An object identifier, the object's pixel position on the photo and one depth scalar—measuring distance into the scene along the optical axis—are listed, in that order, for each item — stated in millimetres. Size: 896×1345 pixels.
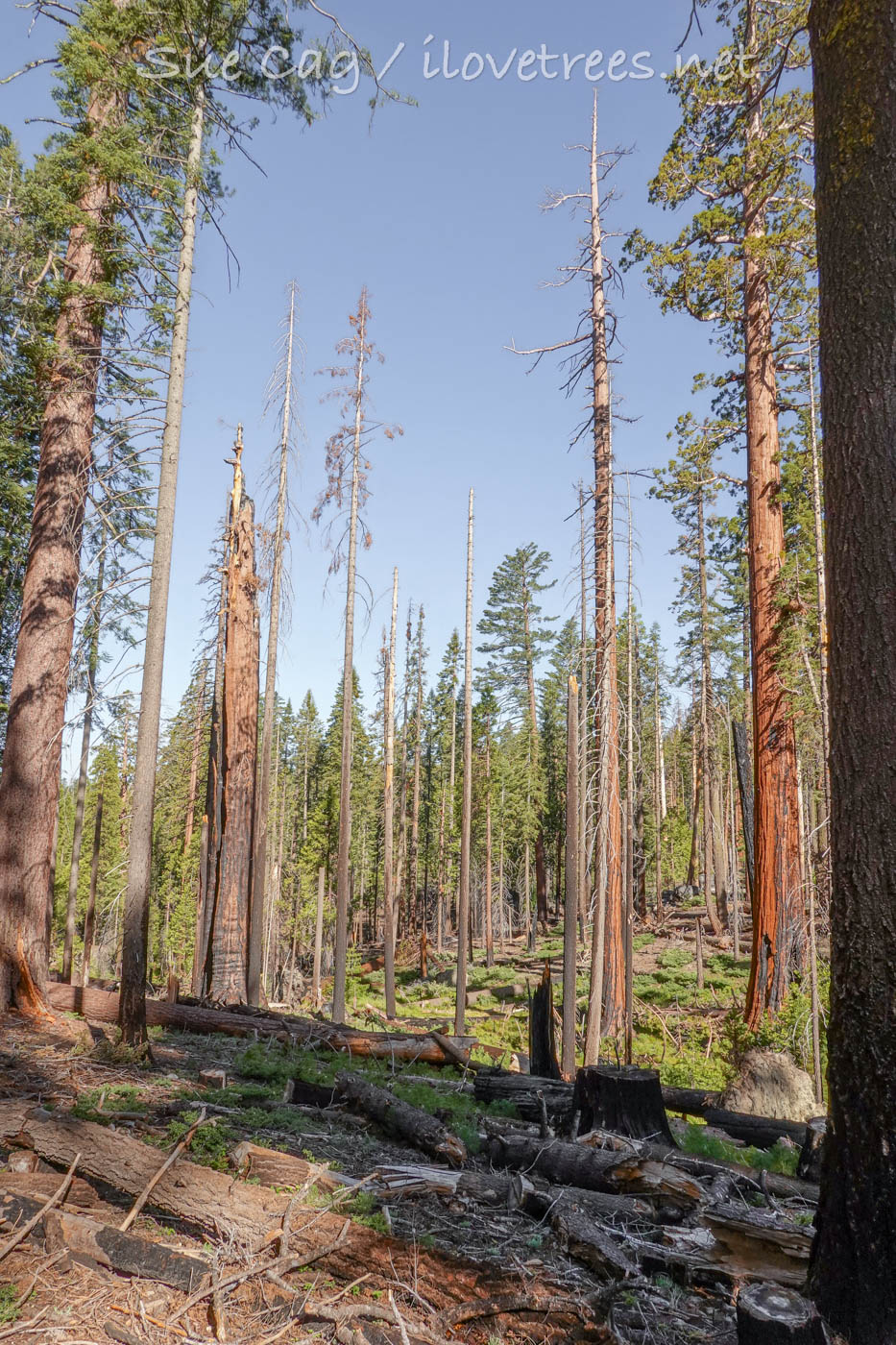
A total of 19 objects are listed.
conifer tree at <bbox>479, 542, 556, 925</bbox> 39812
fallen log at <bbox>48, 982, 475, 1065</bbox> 9430
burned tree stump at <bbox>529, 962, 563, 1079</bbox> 9289
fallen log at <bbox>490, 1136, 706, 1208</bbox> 4609
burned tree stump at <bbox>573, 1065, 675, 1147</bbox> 5758
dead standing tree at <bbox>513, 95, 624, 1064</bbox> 12914
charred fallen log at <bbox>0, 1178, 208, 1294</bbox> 3416
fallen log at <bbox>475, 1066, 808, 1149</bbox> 7242
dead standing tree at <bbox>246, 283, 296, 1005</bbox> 17047
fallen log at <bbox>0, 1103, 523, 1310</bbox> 3662
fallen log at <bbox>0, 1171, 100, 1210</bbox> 3783
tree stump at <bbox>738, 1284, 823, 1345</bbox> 2619
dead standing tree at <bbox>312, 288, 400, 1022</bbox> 18016
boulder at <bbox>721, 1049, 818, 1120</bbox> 9094
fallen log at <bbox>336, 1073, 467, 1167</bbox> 5434
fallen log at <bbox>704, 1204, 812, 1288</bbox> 3854
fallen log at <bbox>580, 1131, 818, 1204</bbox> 5090
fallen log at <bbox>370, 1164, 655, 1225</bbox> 4434
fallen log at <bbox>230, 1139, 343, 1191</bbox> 4449
